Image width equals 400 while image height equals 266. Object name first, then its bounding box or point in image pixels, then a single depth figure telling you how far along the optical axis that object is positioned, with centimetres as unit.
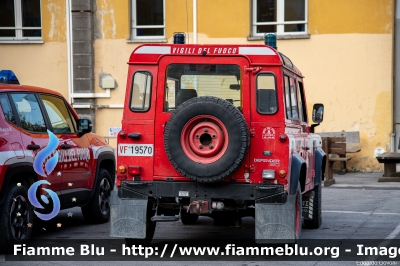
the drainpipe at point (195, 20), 2136
